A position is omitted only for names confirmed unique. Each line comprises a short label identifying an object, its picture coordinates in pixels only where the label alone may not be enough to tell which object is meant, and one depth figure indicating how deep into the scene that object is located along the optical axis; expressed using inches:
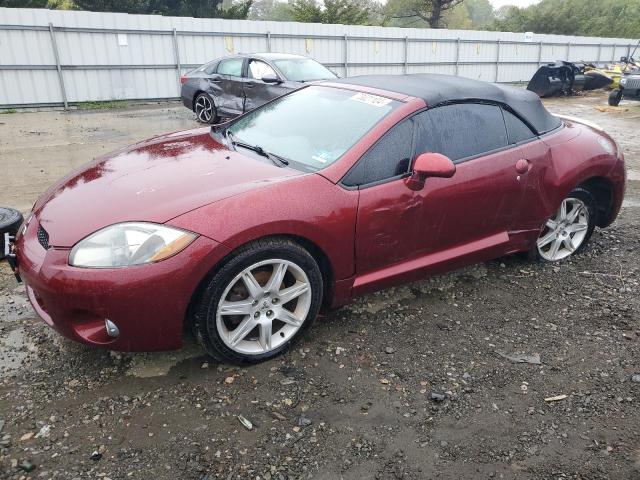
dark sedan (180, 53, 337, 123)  372.8
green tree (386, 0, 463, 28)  1549.1
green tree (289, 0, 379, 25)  1131.9
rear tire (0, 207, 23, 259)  151.6
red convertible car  97.6
